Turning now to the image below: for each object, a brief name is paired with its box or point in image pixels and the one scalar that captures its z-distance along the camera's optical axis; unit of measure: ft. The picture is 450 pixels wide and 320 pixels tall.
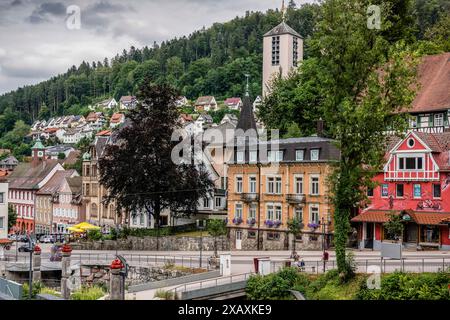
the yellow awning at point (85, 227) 185.60
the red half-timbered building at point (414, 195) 140.56
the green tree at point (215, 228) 160.86
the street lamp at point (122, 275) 85.55
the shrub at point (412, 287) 93.76
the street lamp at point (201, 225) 192.40
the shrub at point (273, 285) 106.77
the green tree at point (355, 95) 107.76
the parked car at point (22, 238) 214.03
